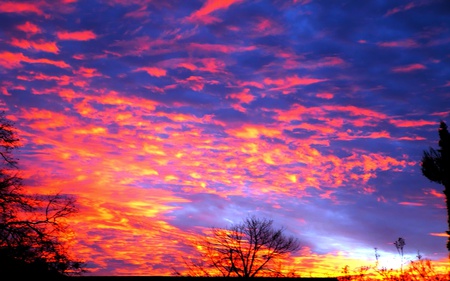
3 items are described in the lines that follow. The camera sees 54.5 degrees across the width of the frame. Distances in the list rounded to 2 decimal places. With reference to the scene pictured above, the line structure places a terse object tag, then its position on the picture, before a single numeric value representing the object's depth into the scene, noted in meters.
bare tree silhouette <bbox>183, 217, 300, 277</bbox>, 41.59
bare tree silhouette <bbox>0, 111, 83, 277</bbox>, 20.20
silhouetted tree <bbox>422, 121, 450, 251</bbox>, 26.57
